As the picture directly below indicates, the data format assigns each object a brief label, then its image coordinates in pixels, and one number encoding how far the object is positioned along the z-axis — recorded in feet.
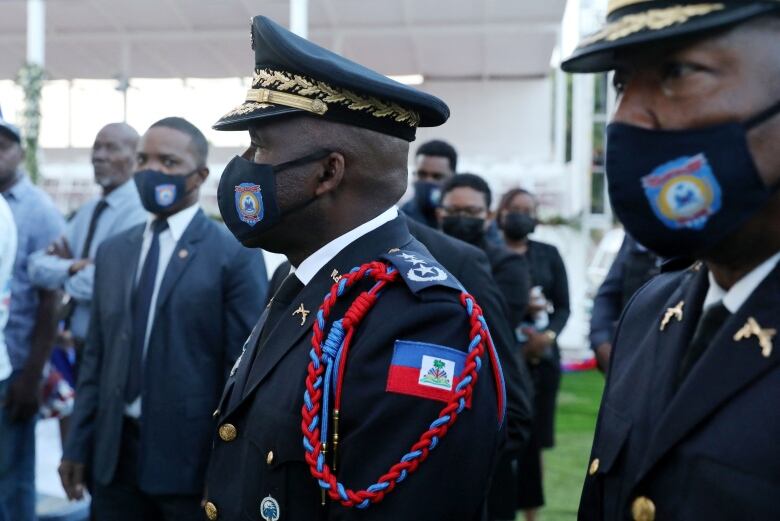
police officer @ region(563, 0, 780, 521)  3.85
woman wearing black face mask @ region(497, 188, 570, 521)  15.66
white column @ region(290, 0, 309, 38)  37.55
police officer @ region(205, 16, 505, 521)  5.34
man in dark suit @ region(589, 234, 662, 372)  14.16
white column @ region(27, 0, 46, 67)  39.58
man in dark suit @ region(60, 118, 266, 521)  10.09
